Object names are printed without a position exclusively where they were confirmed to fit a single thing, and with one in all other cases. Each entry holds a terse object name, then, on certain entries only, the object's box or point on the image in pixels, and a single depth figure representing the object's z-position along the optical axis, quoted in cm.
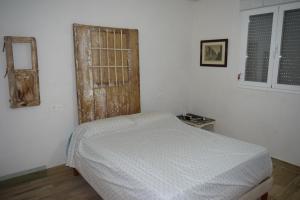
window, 295
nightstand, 364
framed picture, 368
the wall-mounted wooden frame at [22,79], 246
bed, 178
